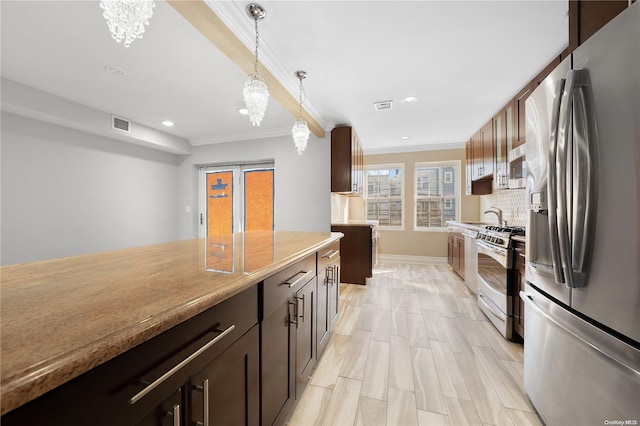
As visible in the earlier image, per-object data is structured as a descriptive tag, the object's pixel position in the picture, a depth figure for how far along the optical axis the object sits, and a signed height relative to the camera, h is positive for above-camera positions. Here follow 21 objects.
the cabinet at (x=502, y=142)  3.11 +0.87
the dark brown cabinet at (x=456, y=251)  4.00 -0.69
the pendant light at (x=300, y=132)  2.66 +0.82
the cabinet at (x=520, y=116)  2.78 +1.07
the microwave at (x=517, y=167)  2.66 +0.50
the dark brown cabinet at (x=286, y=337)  1.08 -0.63
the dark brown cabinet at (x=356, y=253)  3.94 -0.65
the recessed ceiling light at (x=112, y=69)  2.46 +1.38
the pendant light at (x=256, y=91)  1.80 +0.87
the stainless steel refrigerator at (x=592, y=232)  0.88 -0.08
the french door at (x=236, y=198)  4.74 +0.25
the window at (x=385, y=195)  5.78 +0.37
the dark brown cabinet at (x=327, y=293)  1.83 -0.65
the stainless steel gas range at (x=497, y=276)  2.28 -0.63
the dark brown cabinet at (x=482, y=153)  3.65 +0.90
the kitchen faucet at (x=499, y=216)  3.98 -0.08
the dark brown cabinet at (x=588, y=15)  1.12 +0.92
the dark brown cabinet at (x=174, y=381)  0.43 -0.38
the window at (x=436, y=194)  5.48 +0.37
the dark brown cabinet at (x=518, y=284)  2.14 -0.62
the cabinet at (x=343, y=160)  3.97 +0.81
